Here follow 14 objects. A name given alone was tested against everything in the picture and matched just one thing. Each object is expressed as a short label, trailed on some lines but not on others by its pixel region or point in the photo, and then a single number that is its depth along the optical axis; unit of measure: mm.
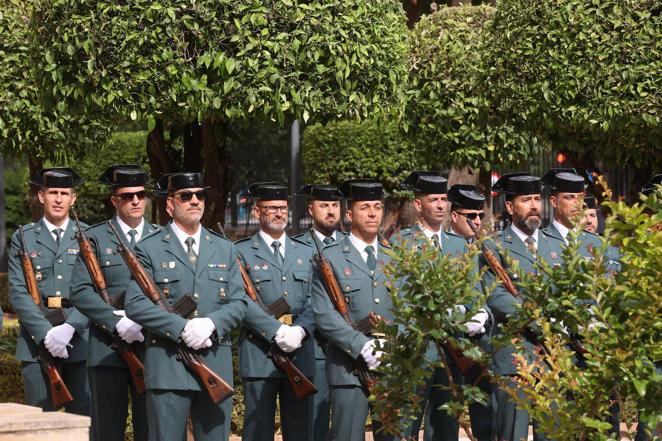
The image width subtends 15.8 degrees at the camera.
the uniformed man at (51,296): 14752
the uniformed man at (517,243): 14557
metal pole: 33962
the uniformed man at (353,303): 12997
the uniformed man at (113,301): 13902
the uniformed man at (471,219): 15393
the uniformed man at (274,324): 14230
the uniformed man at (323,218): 15421
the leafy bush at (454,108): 19781
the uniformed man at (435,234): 14780
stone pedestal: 9347
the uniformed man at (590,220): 16257
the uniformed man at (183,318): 12286
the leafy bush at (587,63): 17608
